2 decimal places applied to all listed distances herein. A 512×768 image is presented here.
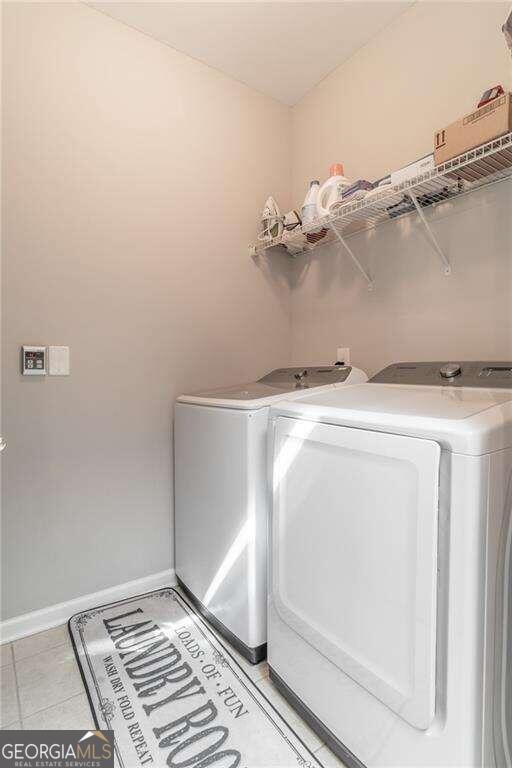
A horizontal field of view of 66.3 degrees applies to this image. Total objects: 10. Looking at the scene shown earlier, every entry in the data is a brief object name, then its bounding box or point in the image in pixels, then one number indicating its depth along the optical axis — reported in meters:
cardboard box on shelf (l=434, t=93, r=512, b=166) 1.19
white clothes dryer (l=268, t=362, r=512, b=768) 0.79
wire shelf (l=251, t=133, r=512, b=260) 1.31
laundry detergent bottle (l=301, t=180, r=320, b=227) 2.00
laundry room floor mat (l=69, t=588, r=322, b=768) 1.11
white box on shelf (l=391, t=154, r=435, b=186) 1.47
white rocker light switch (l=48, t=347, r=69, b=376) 1.69
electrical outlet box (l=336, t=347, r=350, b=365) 2.12
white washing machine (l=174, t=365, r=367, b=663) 1.40
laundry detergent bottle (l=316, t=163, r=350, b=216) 1.91
